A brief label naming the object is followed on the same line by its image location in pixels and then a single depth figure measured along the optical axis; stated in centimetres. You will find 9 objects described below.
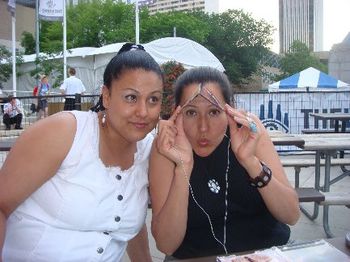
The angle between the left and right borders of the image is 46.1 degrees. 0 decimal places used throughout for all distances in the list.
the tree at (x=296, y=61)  6506
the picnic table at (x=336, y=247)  152
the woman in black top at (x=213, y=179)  192
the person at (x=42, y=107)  1159
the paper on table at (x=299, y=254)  146
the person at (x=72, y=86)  1363
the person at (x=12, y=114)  1291
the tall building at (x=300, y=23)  10331
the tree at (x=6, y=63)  2267
